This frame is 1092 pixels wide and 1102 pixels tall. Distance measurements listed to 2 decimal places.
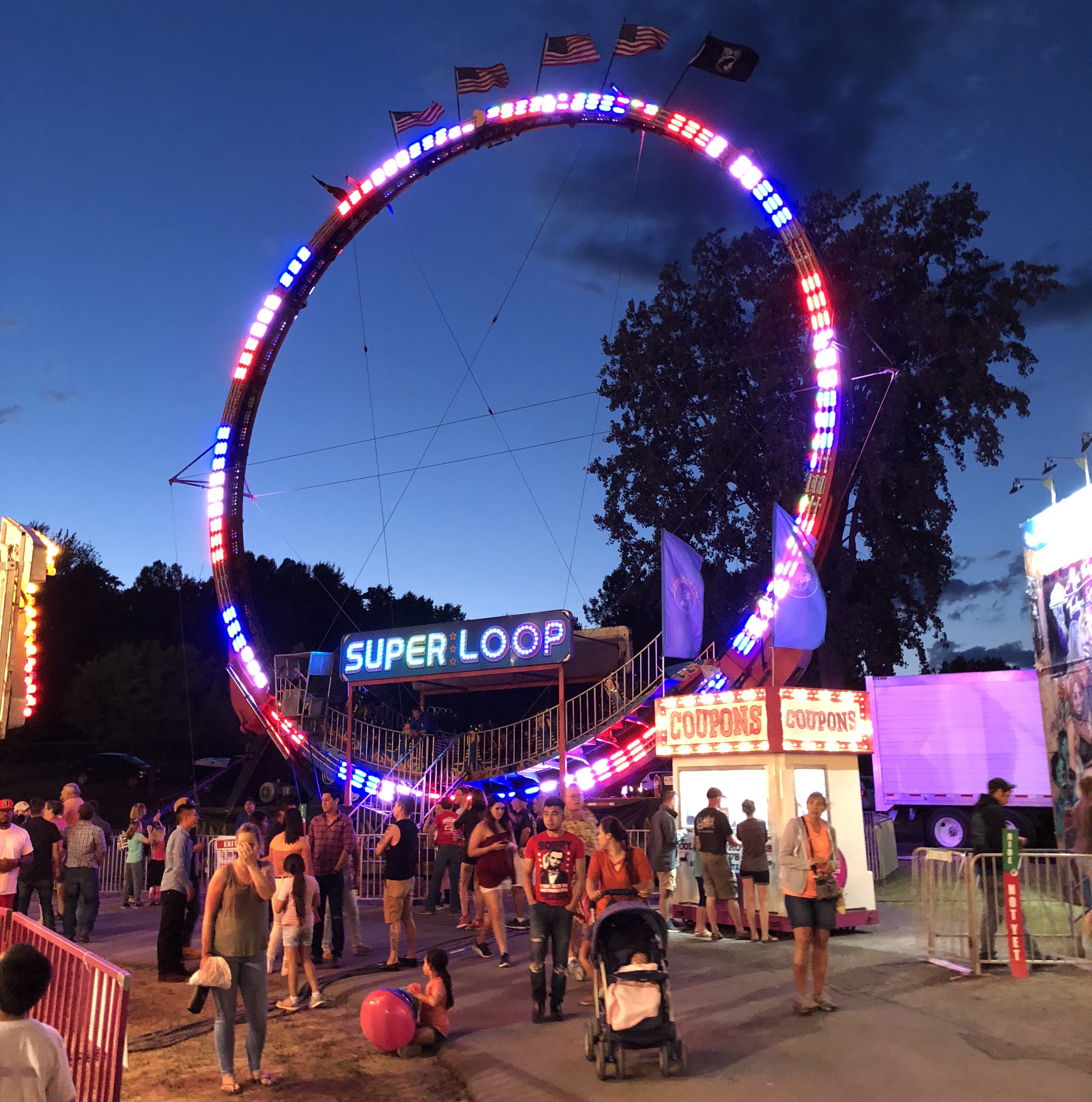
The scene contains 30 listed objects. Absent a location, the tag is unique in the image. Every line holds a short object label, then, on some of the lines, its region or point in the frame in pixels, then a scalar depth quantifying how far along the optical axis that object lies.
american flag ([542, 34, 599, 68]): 21.98
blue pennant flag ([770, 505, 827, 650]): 15.73
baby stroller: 6.64
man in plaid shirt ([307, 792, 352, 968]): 10.84
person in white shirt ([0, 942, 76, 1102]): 3.36
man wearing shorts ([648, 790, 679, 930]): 12.60
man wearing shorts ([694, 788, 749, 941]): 12.12
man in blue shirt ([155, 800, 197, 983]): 10.34
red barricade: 5.07
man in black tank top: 10.49
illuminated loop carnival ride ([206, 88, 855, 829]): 19.88
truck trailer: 20.56
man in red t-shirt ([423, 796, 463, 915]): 14.93
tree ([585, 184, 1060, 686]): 29.62
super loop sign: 18.89
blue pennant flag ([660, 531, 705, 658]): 16.81
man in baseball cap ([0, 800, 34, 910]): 10.11
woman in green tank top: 6.62
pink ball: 7.37
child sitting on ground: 7.47
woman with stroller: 7.95
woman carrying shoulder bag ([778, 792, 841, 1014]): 8.11
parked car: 42.28
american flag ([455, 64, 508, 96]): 22.92
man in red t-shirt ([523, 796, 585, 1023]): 8.18
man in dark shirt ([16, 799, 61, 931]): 12.54
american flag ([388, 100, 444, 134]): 24.28
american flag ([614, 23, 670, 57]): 21.56
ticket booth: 12.73
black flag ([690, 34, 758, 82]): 21.28
